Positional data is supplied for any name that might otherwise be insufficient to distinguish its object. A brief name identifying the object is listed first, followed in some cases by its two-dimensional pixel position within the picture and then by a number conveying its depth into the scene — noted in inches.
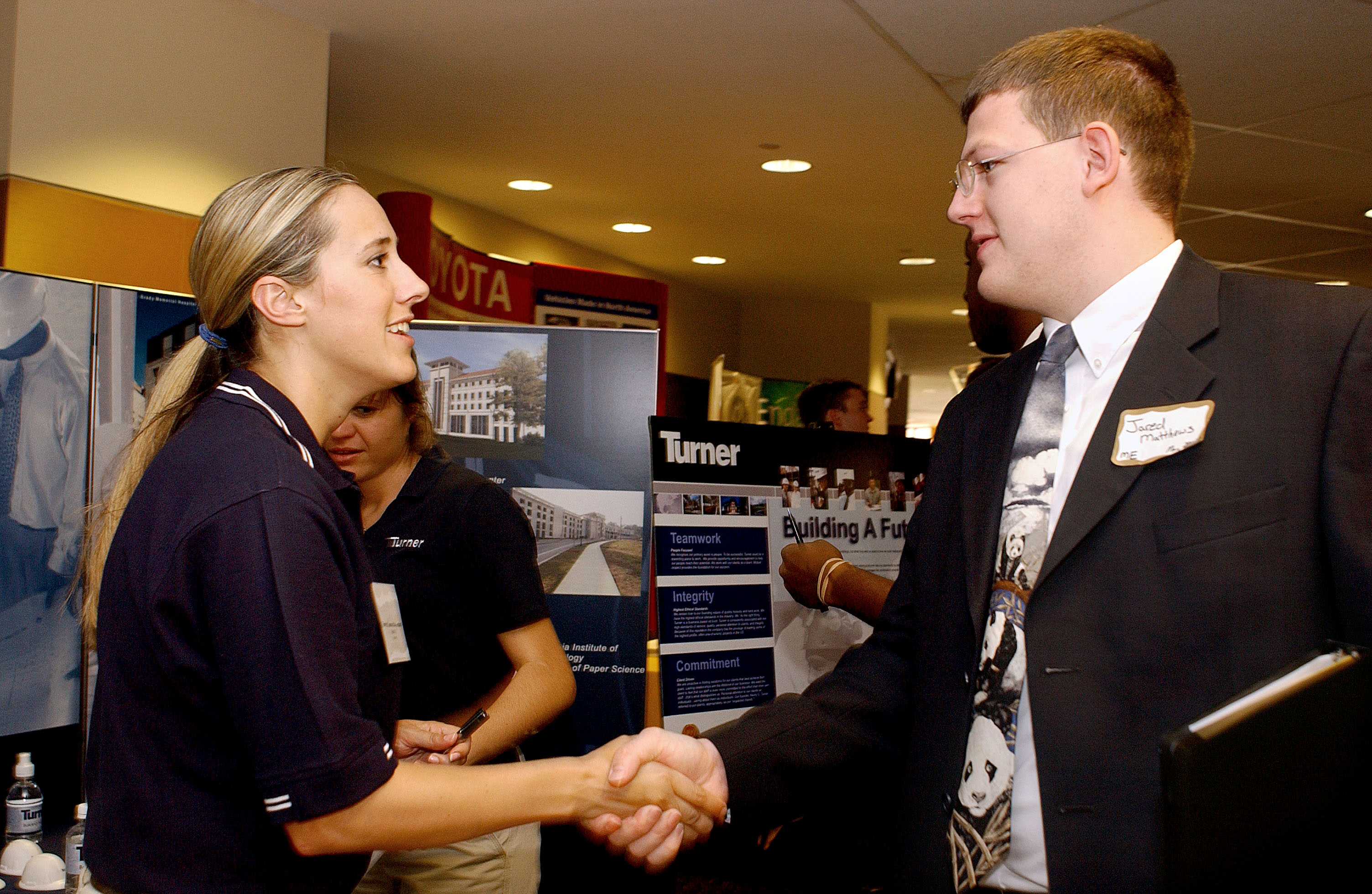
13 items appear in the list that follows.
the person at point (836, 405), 218.1
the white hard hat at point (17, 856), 88.6
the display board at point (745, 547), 104.1
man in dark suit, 43.7
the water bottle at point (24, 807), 94.3
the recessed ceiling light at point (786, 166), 230.4
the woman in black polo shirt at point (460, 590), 93.4
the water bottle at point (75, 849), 86.7
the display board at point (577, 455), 125.1
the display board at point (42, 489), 98.8
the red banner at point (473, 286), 205.3
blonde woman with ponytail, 44.8
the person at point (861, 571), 105.0
